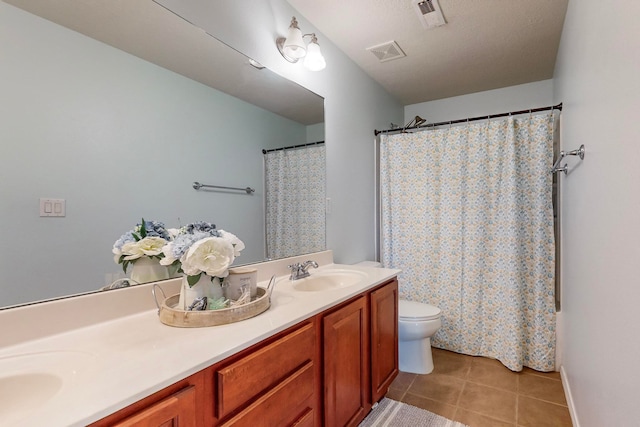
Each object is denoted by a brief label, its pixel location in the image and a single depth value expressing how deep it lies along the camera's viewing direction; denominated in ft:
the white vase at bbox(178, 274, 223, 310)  3.43
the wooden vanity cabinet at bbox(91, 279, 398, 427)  2.36
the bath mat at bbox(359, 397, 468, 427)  5.43
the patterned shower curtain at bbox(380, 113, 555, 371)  7.16
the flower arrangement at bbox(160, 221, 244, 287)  3.25
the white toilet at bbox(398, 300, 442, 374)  6.94
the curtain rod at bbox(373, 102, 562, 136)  7.21
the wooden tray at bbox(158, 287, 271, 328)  3.18
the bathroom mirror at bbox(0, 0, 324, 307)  2.97
